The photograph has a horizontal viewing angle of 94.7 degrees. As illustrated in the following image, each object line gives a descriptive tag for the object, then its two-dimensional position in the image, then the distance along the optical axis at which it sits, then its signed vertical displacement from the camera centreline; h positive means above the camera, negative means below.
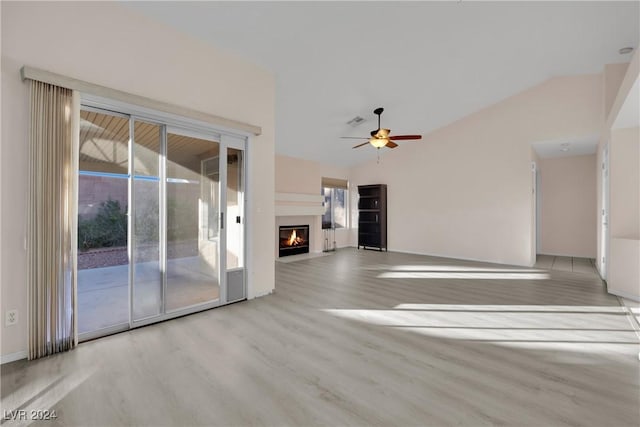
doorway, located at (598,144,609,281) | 5.11 -0.08
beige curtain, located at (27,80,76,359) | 2.51 -0.07
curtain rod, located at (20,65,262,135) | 2.51 +1.19
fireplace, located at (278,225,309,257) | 7.98 -0.73
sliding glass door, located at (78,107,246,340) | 3.16 -0.07
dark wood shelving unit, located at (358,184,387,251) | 9.20 -0.08
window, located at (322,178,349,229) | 9.73 +0.37
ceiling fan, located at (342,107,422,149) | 5.36 +1.38
